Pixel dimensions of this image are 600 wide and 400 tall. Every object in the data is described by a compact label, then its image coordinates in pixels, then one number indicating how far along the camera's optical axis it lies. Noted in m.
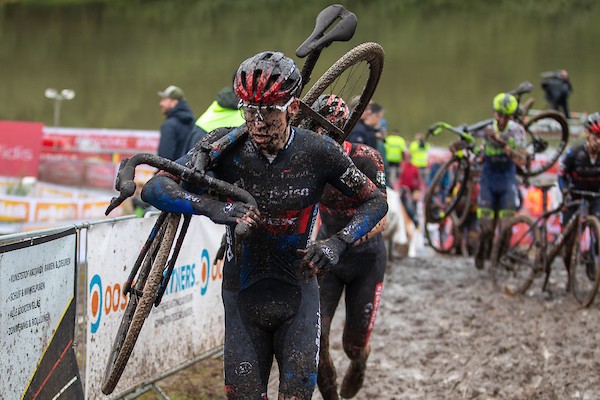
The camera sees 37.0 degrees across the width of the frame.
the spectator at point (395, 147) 19.42
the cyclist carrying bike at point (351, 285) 6.34
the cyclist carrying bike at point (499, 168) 11.78
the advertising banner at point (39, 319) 4.80
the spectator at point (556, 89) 18.45
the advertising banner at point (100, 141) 21.89
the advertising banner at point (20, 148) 17.62
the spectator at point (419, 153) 19.58
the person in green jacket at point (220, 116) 8.74
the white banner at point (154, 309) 6.18
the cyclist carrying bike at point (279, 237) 4.29
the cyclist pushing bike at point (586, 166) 9.85
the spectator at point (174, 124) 10.16
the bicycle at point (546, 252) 10.10
